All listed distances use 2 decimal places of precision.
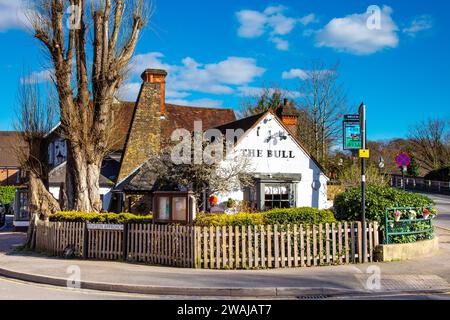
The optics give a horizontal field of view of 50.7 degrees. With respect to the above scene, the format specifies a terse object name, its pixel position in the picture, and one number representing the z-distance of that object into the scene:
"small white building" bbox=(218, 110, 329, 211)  23.69
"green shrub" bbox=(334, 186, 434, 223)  13.67
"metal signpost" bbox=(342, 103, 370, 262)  12.87
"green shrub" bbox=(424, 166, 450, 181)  52.34
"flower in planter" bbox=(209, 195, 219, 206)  19.80
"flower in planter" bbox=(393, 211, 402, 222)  13.57
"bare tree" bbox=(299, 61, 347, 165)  42.78
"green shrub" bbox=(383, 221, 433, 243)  13.63
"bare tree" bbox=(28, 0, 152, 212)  17.44
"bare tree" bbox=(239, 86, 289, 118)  50.31
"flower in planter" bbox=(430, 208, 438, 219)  14.74
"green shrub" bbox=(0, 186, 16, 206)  47.00
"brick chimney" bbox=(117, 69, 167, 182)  26.17
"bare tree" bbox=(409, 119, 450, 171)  60.16
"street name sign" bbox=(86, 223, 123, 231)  14.06
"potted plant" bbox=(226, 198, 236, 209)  22.59
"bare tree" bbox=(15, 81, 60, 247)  17.64
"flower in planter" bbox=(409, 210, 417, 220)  14.12
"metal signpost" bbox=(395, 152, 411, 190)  28.69
